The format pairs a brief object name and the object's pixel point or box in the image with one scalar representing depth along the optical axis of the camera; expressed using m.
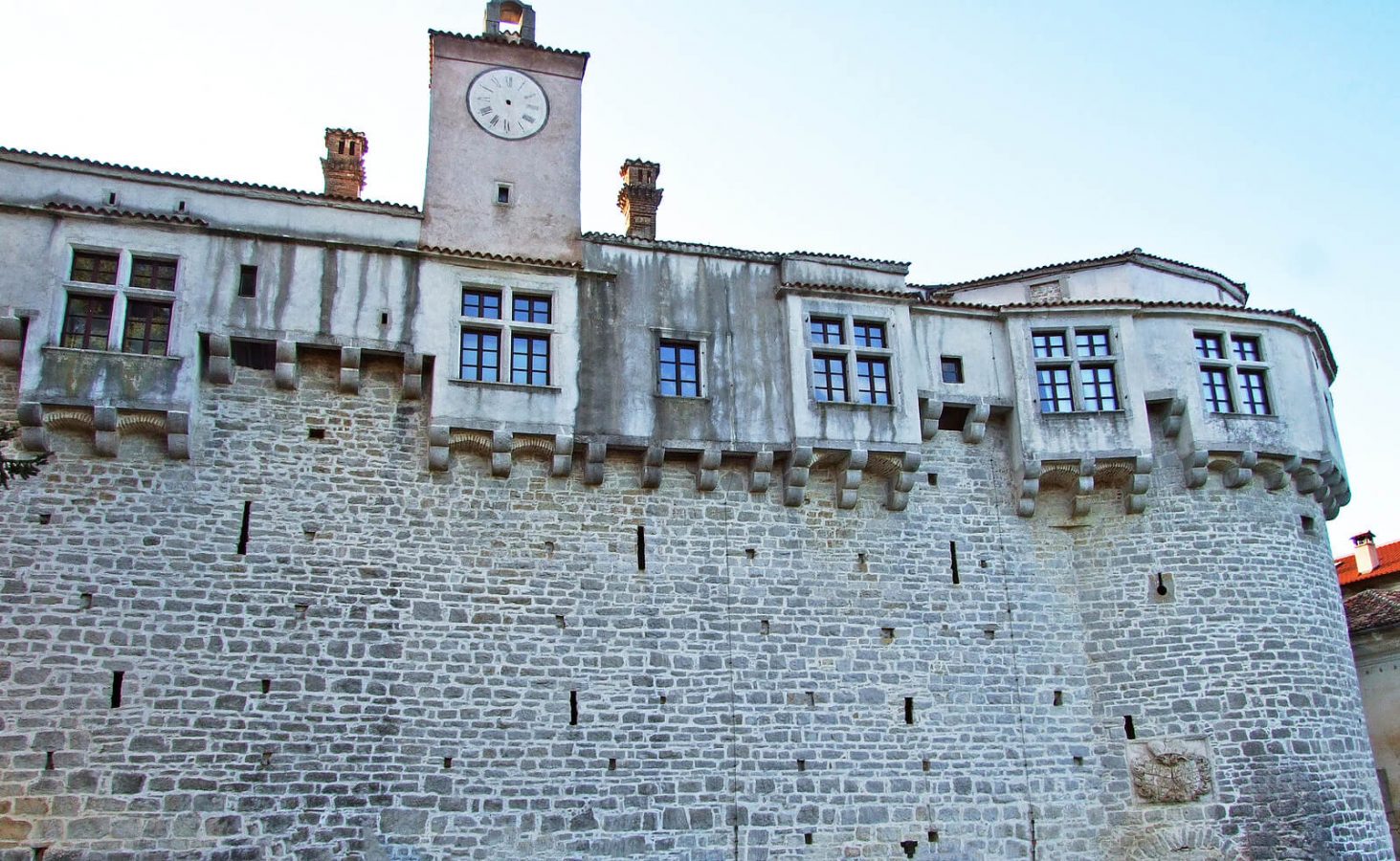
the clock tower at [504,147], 19.02
